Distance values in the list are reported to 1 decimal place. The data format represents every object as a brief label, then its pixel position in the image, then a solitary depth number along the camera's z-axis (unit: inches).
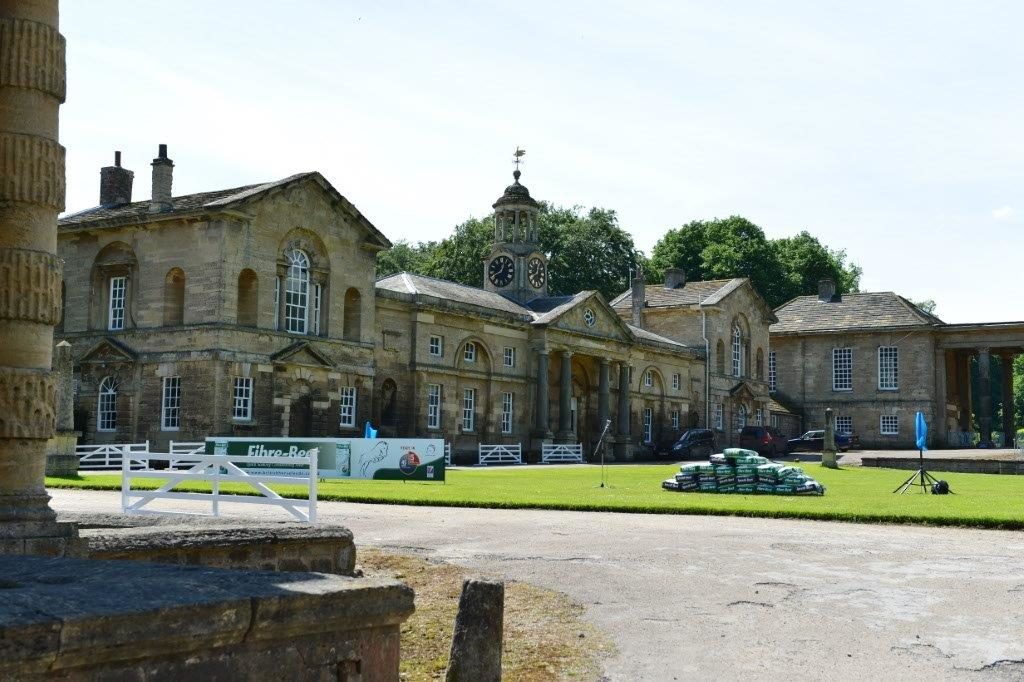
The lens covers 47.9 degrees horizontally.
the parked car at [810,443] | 2486.5
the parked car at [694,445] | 2214.6
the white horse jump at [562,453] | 1942.7
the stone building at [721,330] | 2586.1
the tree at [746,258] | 3260.3
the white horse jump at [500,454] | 1796.9
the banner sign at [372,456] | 1141.1
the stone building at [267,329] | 1472.7
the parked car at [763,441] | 2236.7
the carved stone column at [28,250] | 319.6
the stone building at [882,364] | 2800.2
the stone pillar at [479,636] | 272.2
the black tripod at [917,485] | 1055.0
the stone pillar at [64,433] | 1066.1
